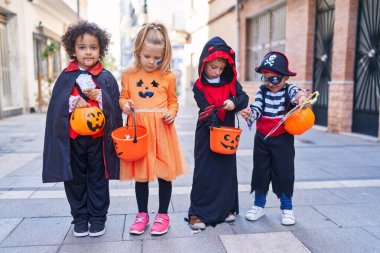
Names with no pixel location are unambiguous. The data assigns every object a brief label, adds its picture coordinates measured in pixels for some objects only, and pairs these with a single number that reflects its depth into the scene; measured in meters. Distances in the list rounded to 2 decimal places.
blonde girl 2.84
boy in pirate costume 3.02
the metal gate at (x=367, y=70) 7.22
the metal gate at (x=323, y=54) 8.55
